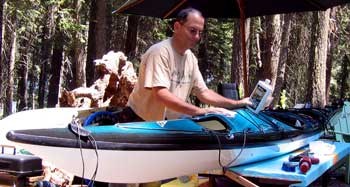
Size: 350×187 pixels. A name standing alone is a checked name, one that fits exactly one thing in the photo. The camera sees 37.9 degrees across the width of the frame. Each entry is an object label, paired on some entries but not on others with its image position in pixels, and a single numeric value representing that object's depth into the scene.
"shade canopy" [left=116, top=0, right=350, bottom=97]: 7.61
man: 4.38
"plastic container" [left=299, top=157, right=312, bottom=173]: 3.86
